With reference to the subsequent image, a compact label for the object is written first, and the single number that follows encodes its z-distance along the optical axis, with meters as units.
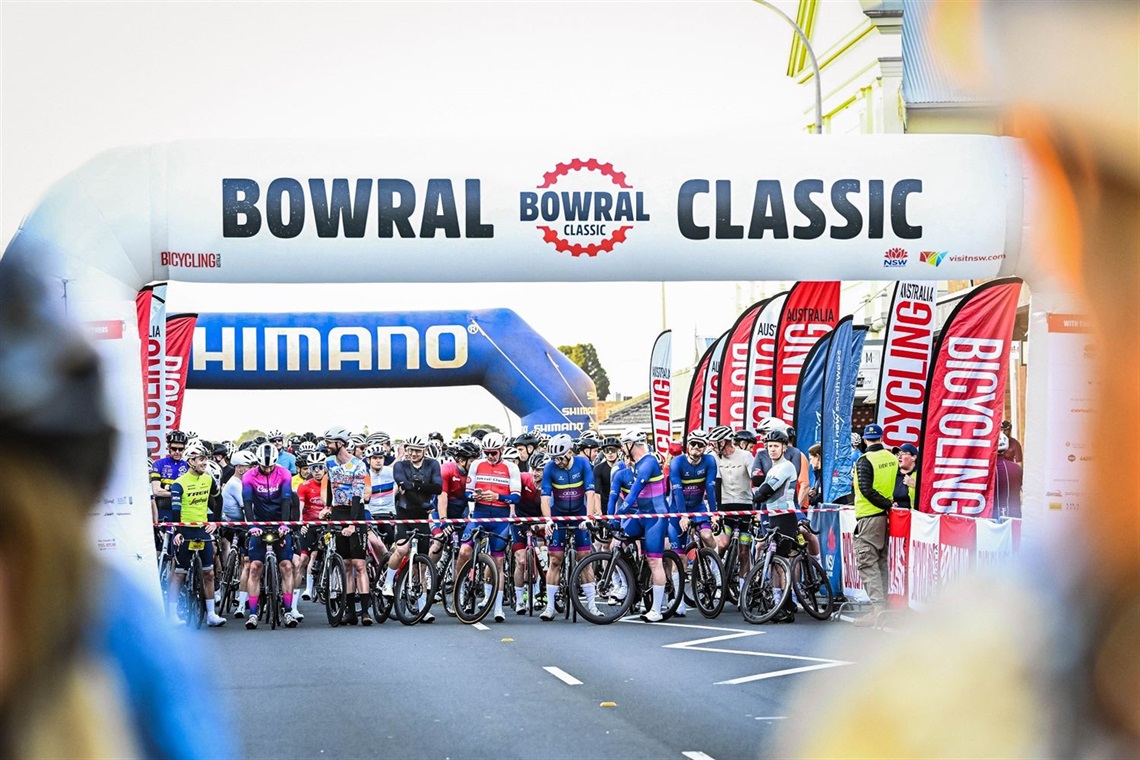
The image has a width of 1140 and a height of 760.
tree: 132.74
